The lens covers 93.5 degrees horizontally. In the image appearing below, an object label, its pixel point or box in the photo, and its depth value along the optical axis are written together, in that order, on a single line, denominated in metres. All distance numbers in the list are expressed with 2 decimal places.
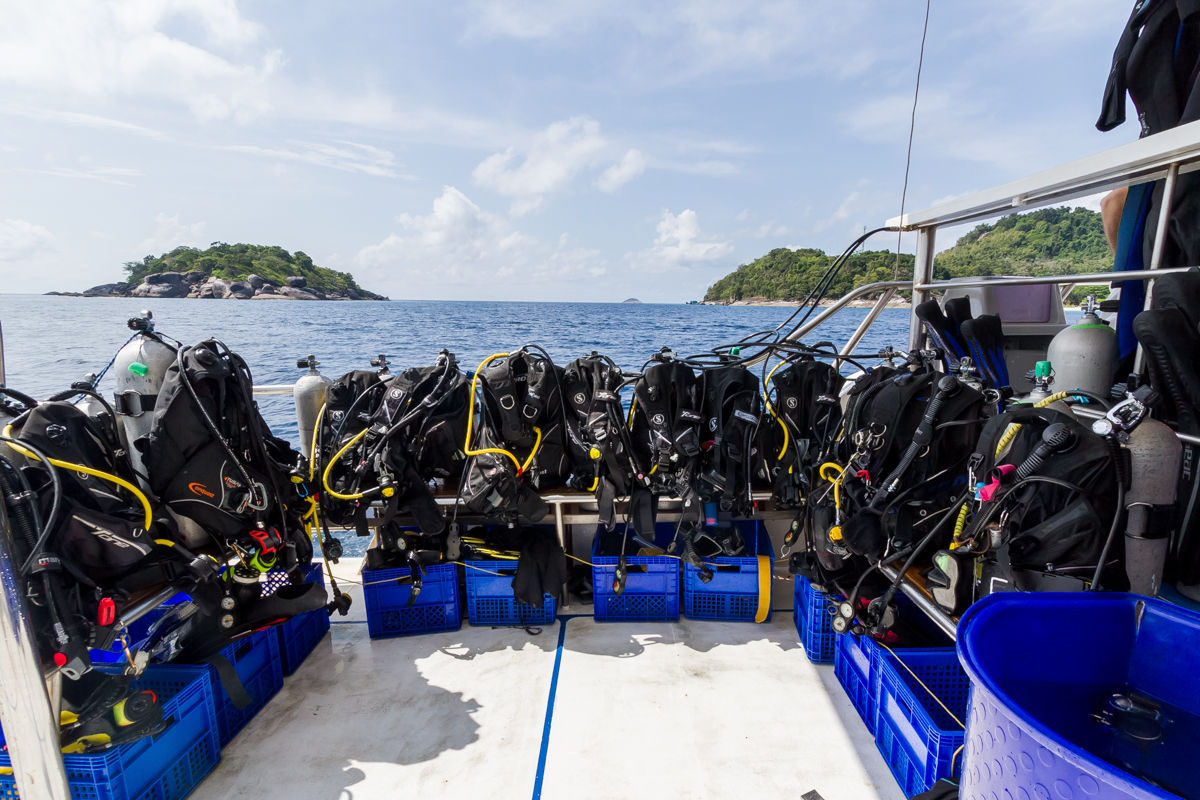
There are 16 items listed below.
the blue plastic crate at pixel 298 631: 2.32
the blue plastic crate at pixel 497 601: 2.62
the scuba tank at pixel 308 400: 2.83
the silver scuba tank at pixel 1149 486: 1.25
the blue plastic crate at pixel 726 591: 2.61
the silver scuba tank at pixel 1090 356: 1.84
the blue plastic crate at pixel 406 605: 2.57
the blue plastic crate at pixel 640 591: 2.62
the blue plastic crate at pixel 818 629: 2.30
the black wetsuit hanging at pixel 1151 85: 1.86
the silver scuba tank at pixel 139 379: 1.97
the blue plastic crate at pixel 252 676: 1.96
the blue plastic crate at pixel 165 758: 1.47
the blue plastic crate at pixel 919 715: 1.48
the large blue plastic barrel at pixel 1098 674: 0.93
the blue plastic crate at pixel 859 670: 1.90
